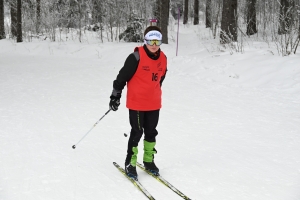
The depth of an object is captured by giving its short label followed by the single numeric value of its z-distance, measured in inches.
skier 142.5
